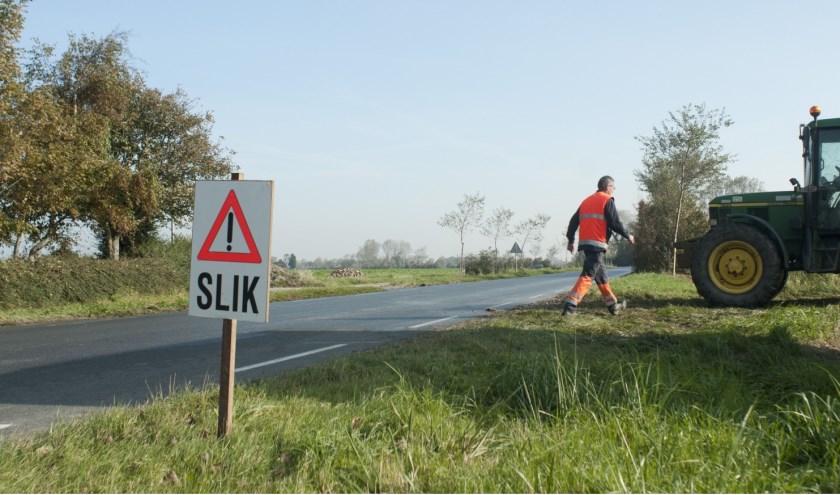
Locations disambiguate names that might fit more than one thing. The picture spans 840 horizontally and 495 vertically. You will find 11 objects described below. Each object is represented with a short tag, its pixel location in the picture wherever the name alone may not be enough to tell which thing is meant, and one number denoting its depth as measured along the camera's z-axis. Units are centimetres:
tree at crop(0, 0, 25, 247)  1355
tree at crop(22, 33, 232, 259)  1991
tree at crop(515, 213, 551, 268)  6038
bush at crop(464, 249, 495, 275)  4872
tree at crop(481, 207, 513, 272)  5403
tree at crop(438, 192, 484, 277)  5078
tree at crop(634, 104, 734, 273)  2628
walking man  995
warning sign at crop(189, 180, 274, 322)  418
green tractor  1099
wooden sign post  402
